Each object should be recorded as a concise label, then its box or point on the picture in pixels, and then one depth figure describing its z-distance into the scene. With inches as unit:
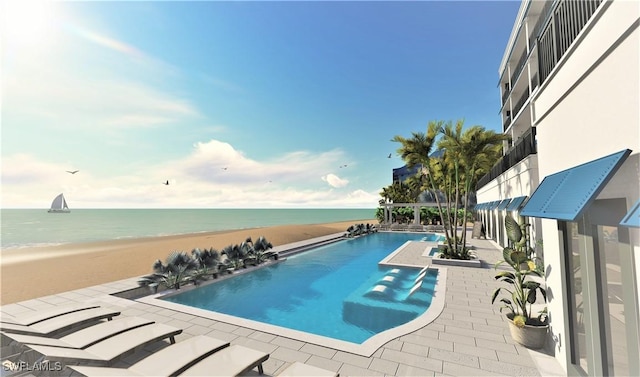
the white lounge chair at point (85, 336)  191.0
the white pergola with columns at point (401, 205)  1392.1
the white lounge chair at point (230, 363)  159.8
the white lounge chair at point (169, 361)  158.6
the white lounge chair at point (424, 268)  474.8
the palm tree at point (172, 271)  390.6
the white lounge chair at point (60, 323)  212.1
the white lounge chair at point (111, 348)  173.5
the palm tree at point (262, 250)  574.6
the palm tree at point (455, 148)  506.9
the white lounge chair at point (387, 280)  441.5
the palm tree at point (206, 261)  440.1
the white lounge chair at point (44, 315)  231.3
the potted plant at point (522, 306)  202.1
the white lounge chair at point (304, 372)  153.9
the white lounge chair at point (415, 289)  385.6
